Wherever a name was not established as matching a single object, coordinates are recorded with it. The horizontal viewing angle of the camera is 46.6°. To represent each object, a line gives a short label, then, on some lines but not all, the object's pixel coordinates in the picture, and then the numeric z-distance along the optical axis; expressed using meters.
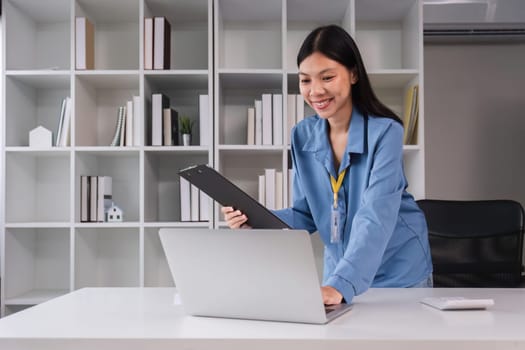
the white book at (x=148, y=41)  2.98
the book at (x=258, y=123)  3.03
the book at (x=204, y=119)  2.98
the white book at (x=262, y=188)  3.03
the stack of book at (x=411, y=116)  2.97
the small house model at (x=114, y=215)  3.05
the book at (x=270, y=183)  3.02
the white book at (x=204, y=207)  3.01
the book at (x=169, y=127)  3.02
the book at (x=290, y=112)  3.01
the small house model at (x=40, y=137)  3.04
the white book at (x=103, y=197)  3.04
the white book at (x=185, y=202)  3.03
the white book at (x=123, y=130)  3.02
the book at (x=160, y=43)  2.98
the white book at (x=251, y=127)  3.04
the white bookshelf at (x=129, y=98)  2.96
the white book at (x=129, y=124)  3.01
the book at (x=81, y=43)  2.99
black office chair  2.13
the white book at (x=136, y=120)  2.99
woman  1.54
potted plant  3.04
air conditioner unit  3.57
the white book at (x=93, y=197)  3.03
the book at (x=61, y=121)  3.02
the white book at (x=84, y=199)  3.01
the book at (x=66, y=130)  3.01
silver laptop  1.02
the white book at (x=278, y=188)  3.02
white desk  0.90
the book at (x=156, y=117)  2.99
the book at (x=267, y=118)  3.01
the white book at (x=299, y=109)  3.03
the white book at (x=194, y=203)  3.03
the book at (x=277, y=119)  2.99
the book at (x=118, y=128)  3.03
